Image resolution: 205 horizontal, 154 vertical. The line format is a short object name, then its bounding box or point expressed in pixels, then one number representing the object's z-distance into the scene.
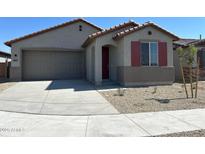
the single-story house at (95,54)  9.66
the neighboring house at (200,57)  13.08
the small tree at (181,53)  7.28
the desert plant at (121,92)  7.46
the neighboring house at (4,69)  14.40
